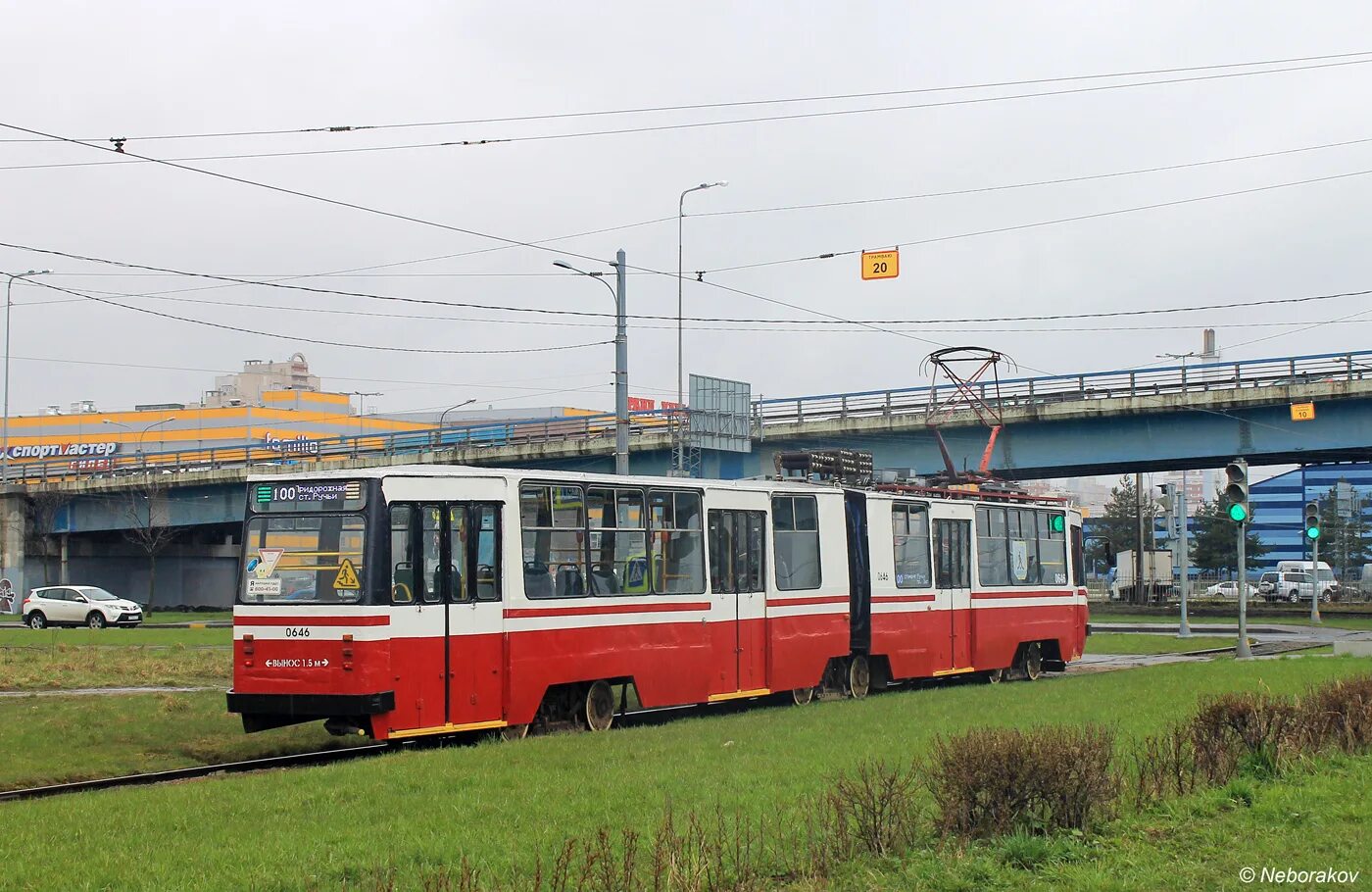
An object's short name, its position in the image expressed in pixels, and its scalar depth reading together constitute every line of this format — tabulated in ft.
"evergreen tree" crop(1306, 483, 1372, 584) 320.29
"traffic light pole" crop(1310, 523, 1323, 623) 168.76
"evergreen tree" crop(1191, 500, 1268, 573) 290.89
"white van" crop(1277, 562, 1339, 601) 272.23
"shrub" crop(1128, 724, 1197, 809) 31.12
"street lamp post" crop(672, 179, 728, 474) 128.49
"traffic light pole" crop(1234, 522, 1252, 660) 87.76
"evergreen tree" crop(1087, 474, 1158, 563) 351.07
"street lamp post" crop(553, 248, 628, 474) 109.50
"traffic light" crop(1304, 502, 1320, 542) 139.33
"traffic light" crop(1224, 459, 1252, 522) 85.81
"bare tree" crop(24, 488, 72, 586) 224.74
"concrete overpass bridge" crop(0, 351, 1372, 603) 149.28
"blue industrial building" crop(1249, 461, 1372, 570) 490.90
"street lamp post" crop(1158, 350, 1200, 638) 126.93
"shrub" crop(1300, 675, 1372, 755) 36.81
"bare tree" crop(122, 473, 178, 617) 221.66
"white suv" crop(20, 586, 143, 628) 164.96
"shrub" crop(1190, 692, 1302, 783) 33.99
